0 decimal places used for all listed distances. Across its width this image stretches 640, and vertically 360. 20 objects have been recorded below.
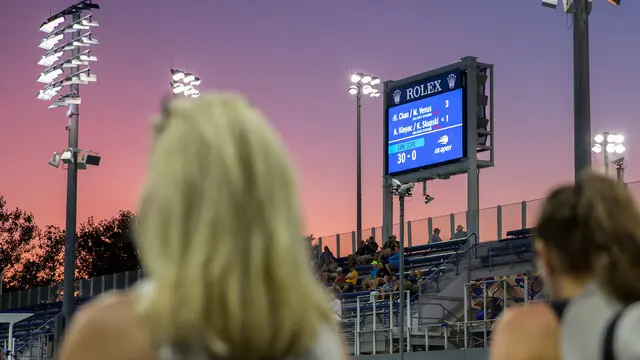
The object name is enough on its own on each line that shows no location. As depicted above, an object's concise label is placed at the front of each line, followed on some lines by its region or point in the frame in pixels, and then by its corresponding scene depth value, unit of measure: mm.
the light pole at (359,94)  46406
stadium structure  25031
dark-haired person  2637
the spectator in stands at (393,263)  30875
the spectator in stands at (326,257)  36119
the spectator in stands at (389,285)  28484
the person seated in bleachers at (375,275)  30403
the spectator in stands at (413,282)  28500
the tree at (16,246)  78812
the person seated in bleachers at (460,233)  32116
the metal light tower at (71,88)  24094
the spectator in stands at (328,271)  34438
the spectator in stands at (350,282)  32531
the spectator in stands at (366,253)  35188
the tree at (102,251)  89438
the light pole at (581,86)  13484
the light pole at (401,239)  24562
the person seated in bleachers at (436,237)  33531
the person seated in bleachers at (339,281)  32416
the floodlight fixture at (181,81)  31328
